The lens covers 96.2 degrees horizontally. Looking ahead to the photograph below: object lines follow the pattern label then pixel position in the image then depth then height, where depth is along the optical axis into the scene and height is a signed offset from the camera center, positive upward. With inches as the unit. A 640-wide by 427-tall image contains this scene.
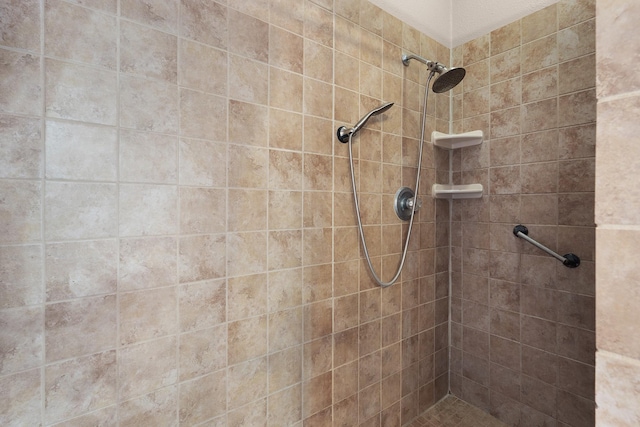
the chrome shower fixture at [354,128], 45.5 +13.4
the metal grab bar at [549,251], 48.8 -7.0
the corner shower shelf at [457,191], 61.1 +4.4
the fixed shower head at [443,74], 47.4 +22.9
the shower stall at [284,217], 26.6 -0.7
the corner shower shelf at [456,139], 59.1 +15.3
